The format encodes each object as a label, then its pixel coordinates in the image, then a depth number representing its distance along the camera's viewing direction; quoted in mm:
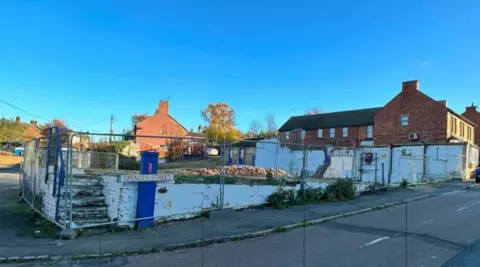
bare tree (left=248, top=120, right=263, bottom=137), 87588
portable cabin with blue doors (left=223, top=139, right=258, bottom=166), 55138
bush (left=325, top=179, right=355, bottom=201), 14787
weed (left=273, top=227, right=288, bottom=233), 9008
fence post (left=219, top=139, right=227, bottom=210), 11117
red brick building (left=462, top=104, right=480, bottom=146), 57656
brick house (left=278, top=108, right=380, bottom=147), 52422
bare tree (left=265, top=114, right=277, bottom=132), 87588
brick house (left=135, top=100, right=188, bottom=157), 63656
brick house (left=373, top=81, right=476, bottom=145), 40719
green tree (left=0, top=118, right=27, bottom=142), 53072
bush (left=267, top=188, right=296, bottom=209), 12530
